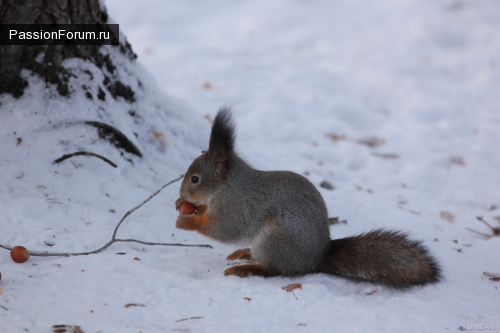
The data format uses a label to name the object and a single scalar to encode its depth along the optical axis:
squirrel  4.84
